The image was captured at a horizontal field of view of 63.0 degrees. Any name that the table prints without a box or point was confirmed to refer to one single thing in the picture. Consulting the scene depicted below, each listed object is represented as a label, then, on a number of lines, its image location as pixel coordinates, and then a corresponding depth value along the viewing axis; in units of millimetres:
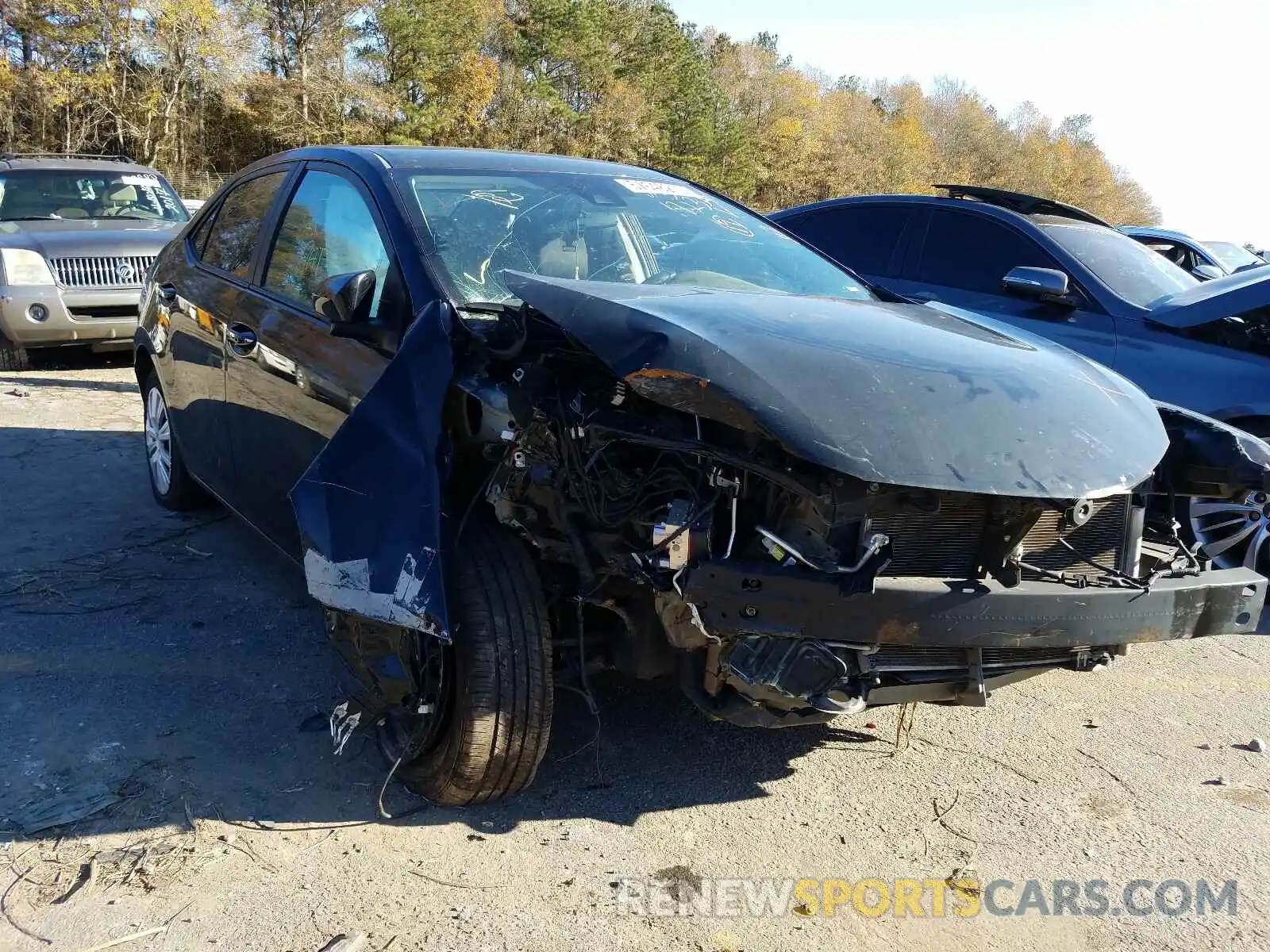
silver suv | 8531
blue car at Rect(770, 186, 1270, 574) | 4883
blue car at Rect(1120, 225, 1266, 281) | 10992
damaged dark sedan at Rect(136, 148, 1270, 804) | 2301
